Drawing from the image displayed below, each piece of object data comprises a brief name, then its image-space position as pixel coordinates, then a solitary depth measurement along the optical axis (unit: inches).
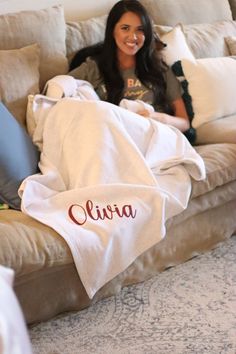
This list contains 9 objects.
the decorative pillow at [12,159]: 72.0
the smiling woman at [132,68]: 94.8
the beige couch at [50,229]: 67.0
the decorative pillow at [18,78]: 83.9
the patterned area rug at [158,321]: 69.4
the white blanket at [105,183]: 70.2
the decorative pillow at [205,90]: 100.0
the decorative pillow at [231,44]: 114.5
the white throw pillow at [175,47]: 102.0
